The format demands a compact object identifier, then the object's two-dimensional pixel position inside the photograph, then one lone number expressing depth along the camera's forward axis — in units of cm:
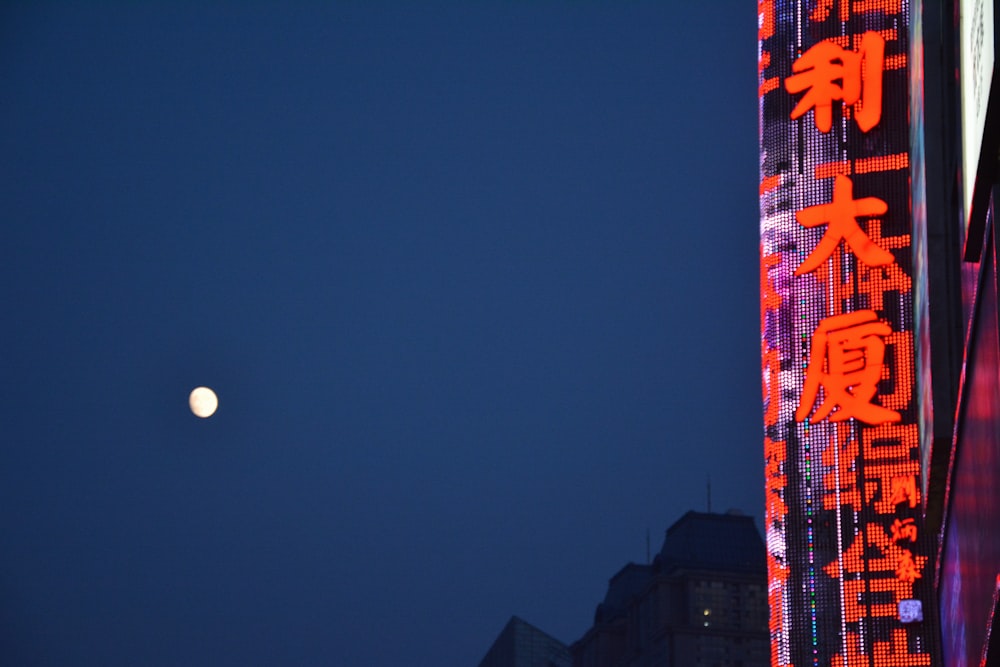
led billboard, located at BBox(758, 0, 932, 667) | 3441
